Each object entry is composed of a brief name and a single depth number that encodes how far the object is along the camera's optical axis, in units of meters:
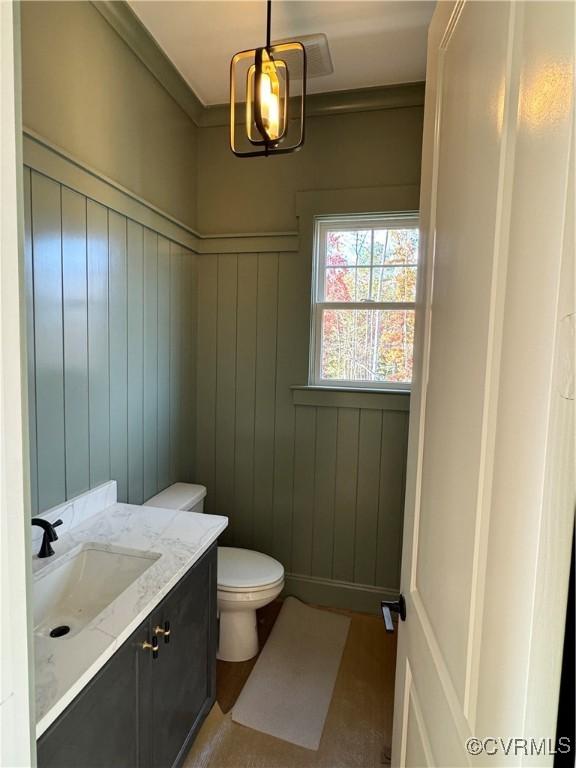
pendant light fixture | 1.21
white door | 0.41
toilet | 1.83
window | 2.26
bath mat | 1.62
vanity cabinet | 0.87
